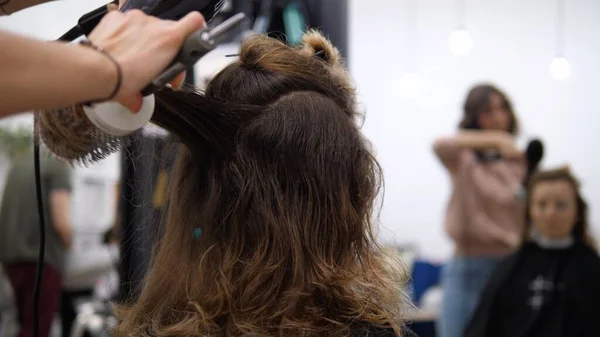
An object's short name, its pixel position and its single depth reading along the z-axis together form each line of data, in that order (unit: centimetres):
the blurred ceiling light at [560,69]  404
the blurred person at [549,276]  248
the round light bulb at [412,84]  443
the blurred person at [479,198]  259
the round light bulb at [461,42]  430
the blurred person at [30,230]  297
